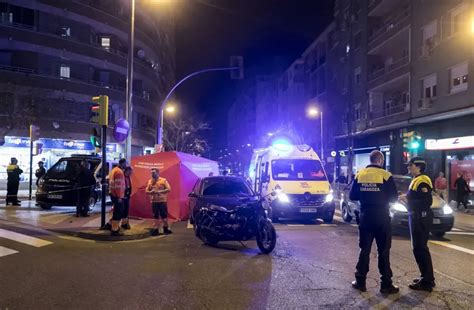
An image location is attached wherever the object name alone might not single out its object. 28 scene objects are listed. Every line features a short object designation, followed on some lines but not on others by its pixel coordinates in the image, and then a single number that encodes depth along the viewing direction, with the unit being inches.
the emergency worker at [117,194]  418.0
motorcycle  364.5
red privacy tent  565.6
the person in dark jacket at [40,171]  738.8
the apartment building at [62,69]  1256.2
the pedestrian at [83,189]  550.6
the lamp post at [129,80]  558.9
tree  2130.5
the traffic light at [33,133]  736.3
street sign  464.3
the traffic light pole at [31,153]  735.6
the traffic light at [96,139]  459.8
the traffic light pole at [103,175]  435.3
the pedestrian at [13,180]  637.3
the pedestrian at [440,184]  743.7
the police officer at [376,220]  247.3
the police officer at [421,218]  250.7
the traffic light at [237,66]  810.2
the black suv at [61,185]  608.1
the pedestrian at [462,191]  737.0
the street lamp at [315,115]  1668.3
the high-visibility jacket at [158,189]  444.5
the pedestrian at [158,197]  444.5
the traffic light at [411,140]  809.4
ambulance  526.0
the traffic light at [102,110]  438.8
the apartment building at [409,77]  852.0
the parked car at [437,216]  439.2
